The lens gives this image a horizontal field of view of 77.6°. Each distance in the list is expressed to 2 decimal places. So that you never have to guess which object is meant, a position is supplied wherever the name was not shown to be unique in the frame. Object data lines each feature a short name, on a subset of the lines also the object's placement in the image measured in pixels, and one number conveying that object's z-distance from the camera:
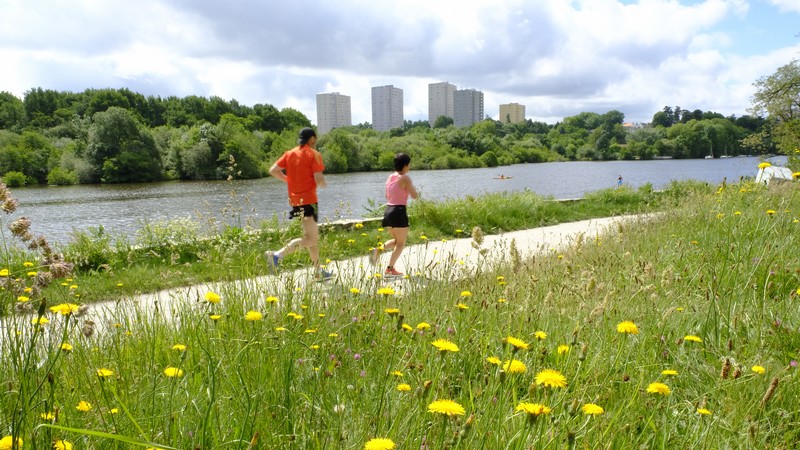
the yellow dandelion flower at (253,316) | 1.97
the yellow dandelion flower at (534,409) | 1.18
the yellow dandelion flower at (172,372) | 1.60
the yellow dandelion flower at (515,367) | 1.58
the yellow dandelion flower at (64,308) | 1.77
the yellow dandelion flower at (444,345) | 1.60
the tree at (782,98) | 25.64
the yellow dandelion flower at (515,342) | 1.59
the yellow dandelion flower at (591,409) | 1.42
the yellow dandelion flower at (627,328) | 1.79
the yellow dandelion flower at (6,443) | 1.20
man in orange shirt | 6.07
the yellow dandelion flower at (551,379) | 1.48
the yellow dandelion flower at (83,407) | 1.63
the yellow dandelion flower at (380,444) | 1.19
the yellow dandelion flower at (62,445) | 1.30
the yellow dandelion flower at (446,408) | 1.22
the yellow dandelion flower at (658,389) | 1.59
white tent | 11.86
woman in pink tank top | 6.56
